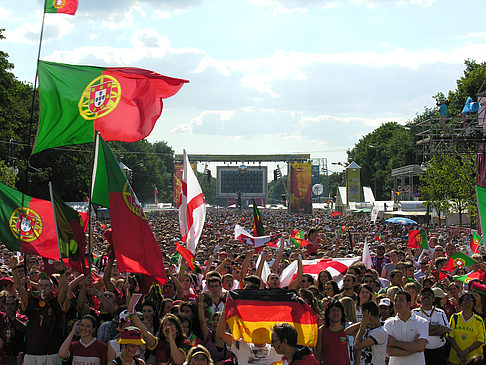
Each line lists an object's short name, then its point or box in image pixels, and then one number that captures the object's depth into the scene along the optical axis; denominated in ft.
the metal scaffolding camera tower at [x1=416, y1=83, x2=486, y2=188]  100.73
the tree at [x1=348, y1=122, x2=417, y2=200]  337.52
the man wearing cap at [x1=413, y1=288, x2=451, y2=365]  25.23
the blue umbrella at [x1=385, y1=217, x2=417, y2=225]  114.11
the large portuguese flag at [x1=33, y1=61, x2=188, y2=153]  32.53
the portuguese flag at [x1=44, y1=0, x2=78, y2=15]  34.65
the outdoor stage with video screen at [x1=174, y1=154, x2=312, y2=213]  343.87
